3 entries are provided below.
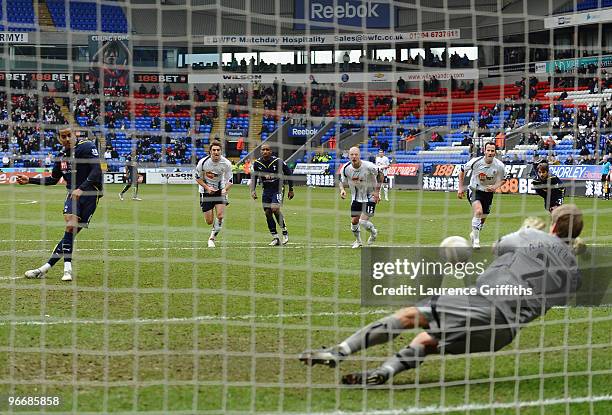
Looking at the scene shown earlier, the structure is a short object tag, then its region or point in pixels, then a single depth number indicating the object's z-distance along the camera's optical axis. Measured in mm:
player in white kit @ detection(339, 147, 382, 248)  16500
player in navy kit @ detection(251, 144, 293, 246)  17234
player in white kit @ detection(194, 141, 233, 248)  16891
